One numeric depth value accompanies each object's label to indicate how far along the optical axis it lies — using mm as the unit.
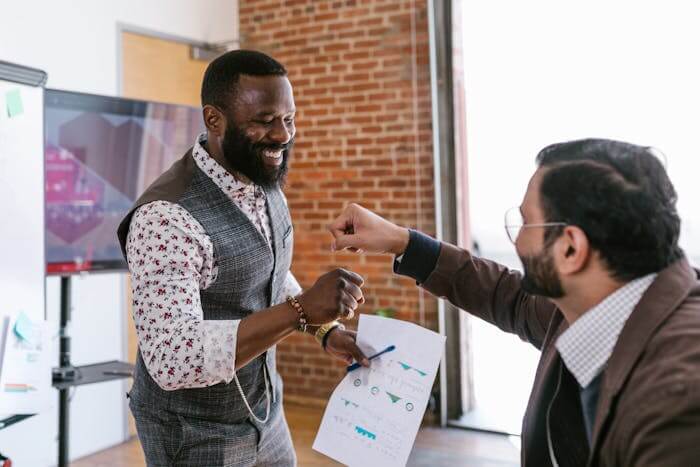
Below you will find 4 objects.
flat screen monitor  3225
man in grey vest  1448
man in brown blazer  1033
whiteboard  2719
